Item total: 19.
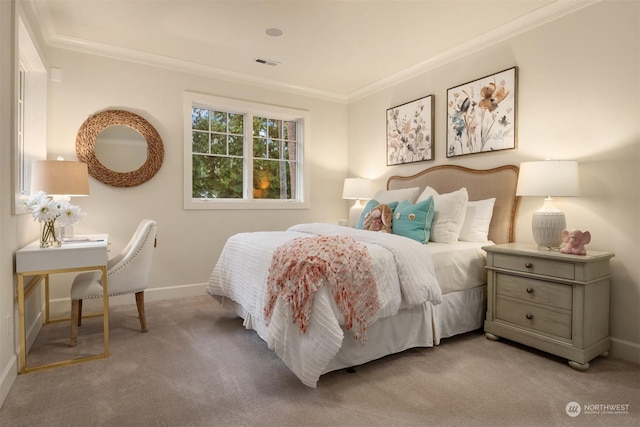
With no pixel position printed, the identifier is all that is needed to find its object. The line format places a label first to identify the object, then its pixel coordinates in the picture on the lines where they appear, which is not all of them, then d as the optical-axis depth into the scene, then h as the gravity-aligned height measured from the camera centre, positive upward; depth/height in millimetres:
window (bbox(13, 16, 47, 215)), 2734 +828
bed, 1990 -547
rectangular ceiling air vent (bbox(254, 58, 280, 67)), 3896 +1588
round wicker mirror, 3490 +593
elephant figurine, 2346 -213
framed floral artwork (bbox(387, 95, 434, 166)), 3971 +884
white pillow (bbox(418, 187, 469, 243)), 3027 -75
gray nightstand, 2242 -614
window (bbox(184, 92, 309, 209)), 4202 +655
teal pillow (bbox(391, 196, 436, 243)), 2980 -108
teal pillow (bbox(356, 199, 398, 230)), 3394 +7
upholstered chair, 2558 -541
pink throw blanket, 1977 -416
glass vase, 2377 -208
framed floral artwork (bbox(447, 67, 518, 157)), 3188 +888
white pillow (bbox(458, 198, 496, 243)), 3125 -126
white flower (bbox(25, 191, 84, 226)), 2273 -29
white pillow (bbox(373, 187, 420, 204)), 3698 +127
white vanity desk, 2184 -374
